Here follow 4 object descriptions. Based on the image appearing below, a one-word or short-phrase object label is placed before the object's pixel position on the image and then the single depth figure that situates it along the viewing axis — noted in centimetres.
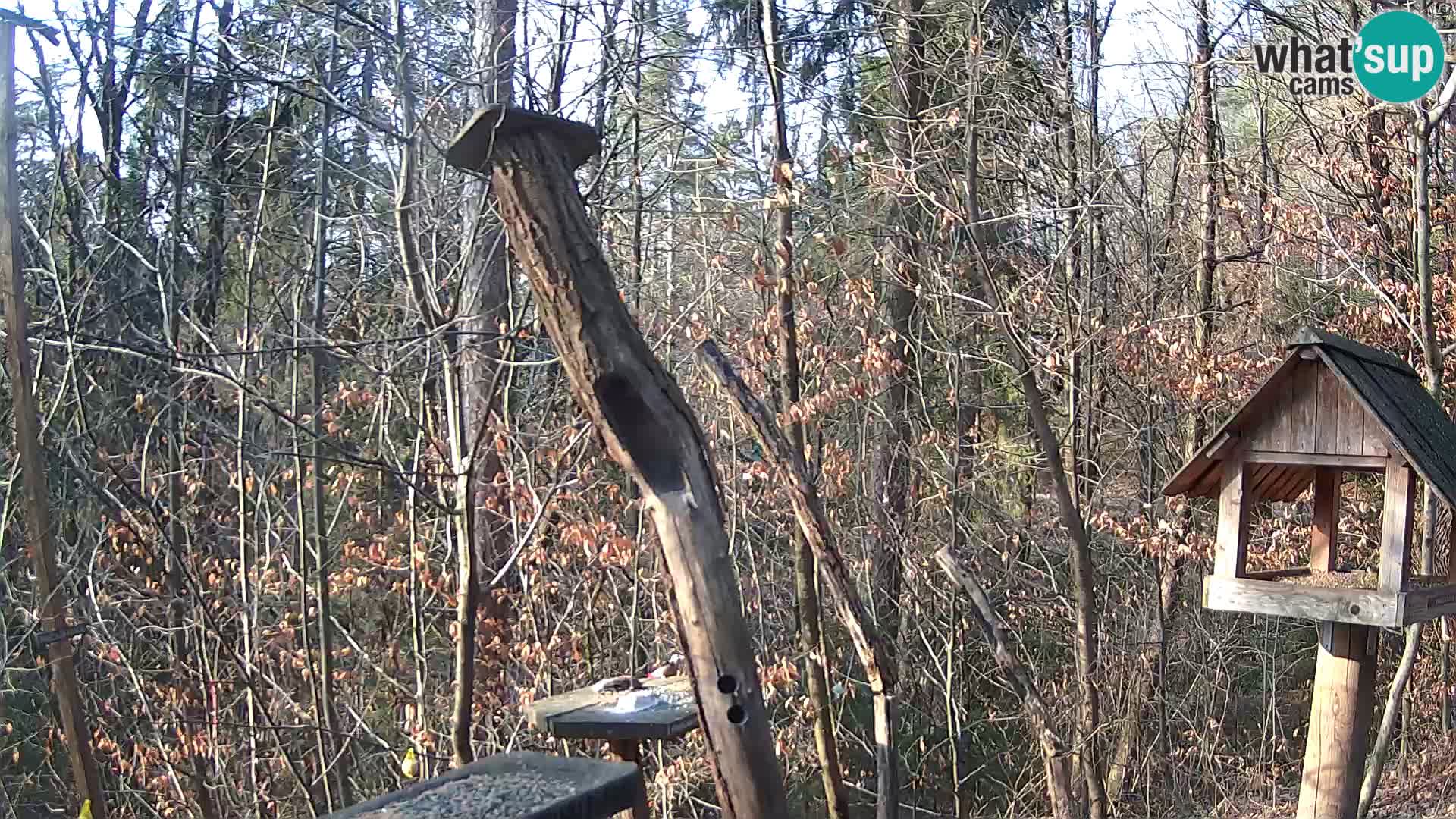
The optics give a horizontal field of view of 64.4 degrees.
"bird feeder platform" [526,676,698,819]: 332
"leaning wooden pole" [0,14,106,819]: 360
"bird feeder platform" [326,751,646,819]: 258
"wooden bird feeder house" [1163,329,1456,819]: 318
